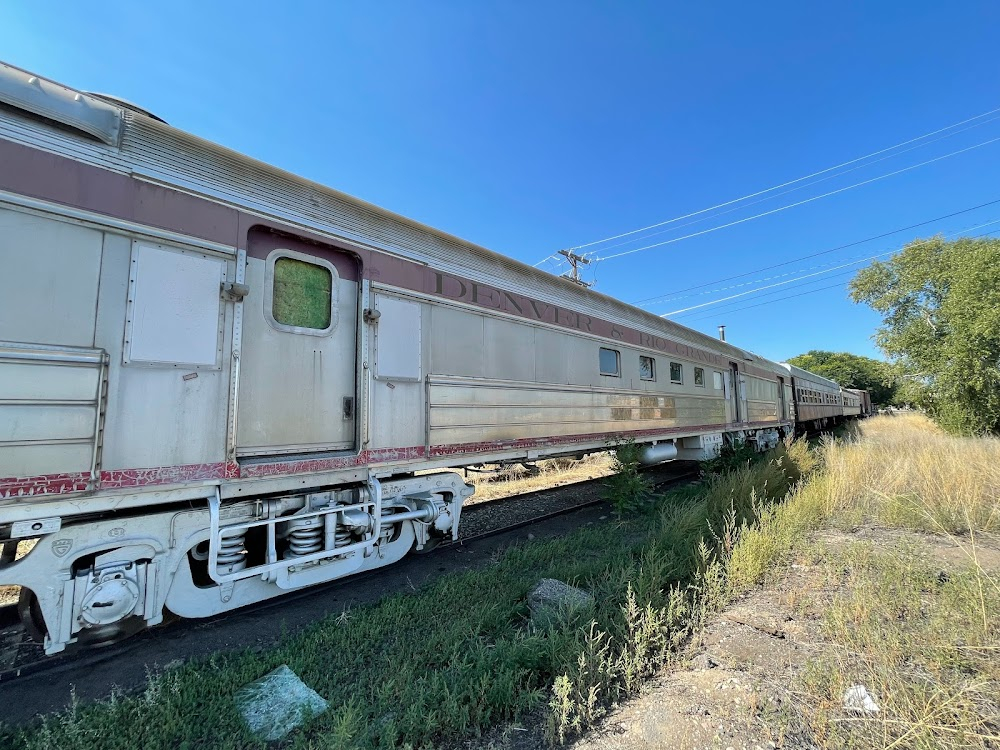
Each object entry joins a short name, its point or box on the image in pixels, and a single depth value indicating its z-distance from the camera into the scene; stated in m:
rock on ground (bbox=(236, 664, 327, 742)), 2.31
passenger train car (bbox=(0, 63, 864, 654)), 2.57
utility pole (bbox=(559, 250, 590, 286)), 16.20
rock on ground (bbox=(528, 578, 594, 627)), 3.17
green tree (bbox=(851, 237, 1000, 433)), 14.20
